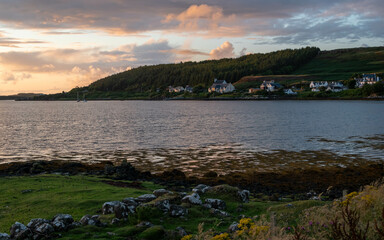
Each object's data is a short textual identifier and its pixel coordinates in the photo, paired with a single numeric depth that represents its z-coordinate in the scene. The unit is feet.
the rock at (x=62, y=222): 36.09
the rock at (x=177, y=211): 41.37
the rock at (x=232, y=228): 36.03
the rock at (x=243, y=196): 52.25
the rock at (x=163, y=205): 41.83
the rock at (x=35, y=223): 34.75
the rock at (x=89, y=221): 38.52
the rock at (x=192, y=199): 45.83
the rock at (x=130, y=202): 42.58
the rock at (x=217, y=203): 46.42
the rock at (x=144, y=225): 37.37
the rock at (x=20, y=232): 33.30
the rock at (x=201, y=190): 53.42
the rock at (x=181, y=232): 34.84
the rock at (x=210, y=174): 85.34
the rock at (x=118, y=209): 40.09
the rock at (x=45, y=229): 34.25
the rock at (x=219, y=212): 43.62
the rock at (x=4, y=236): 32.58
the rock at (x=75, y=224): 37.17
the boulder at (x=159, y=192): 50.44
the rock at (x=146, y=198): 46.33
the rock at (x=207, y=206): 45.70
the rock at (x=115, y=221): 38.84
